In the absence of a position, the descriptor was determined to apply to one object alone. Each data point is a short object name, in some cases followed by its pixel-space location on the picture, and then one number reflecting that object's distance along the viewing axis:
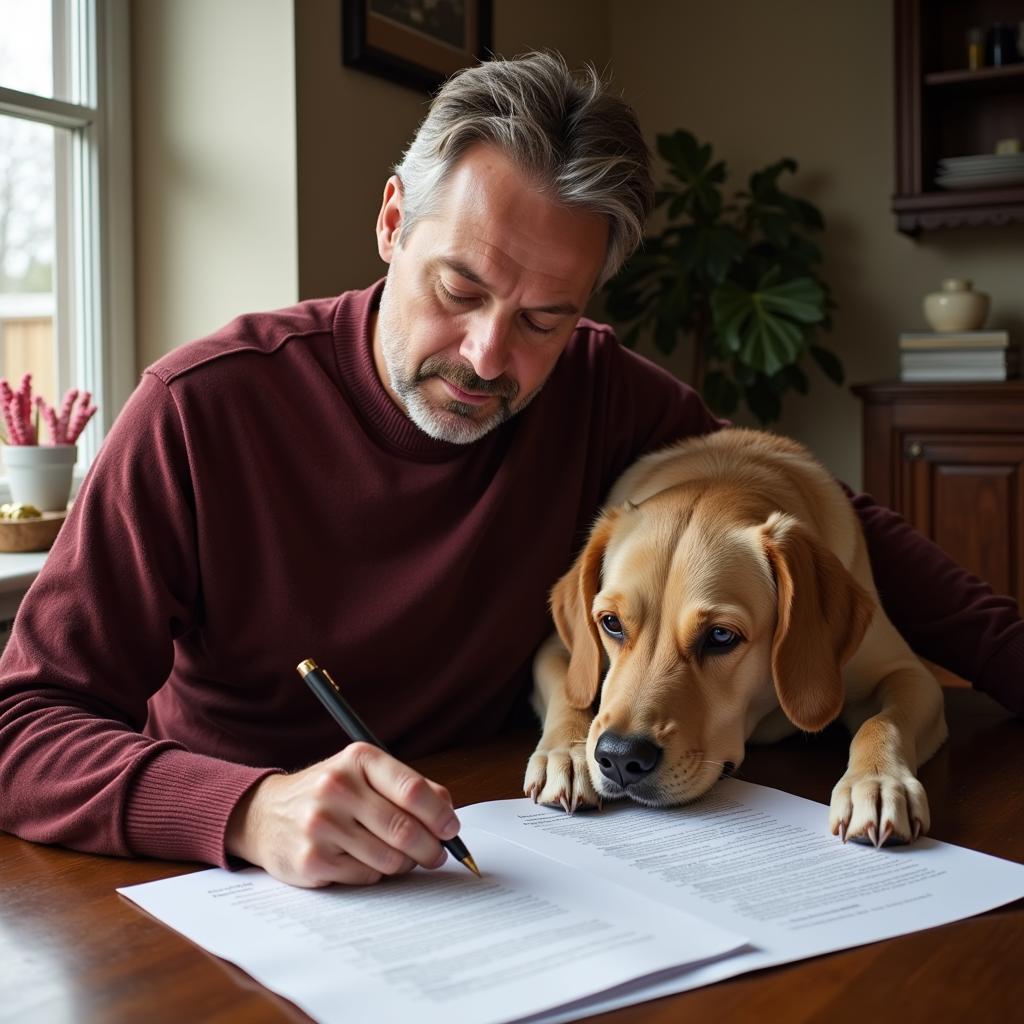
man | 1.17
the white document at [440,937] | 0.69
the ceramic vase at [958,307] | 3.52
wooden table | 0.69
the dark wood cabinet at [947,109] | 3.45
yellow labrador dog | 1.06
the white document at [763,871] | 0.79
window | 2.38
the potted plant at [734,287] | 3.53
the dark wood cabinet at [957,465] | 3.31
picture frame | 2.68
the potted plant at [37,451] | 2.09
